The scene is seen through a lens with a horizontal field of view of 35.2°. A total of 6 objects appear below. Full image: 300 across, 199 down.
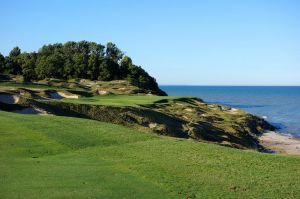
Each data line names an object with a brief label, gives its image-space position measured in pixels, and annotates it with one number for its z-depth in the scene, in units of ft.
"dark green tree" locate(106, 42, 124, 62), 470.39
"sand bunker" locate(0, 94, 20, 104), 131.13
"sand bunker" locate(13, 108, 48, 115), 119.96
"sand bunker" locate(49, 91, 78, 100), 189.94
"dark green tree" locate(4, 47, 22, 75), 387.36
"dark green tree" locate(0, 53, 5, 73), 381.23
